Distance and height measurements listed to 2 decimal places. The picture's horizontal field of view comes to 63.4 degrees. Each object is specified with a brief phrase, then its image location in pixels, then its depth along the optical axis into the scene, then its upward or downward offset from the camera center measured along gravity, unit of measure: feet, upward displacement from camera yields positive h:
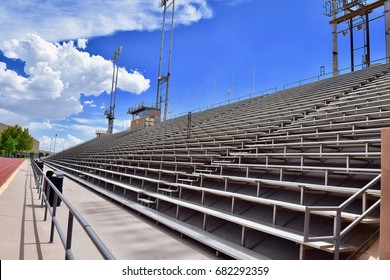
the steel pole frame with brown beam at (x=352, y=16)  59.26 +31.32
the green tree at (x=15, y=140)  172.24 +9.75
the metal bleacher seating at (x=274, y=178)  11.51 -0.64
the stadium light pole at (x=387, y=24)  56.24 +27.01
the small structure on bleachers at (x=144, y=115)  99.02 +16.59
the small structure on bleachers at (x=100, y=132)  147.95 +13.59
